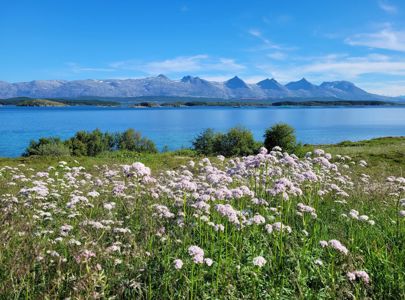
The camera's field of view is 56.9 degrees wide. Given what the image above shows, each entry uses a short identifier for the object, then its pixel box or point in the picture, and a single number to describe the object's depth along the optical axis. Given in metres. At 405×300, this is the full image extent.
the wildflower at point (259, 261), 4.48
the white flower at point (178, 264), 4.11
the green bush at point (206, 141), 47.06
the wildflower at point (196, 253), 4.11
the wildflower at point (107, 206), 6.07
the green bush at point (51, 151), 40.66
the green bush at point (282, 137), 39.47
